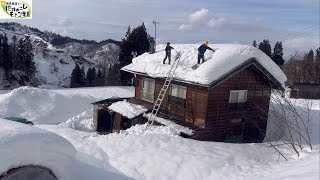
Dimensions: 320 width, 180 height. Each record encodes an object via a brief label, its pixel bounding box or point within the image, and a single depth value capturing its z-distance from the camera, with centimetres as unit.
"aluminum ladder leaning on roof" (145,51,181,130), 1414
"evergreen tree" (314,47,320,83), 3868
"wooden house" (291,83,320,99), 2755
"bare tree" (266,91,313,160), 1169
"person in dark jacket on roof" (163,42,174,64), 1554
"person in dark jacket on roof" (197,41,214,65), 1340
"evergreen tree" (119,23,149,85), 3256
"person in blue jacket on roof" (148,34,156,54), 1791
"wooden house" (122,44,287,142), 1290
